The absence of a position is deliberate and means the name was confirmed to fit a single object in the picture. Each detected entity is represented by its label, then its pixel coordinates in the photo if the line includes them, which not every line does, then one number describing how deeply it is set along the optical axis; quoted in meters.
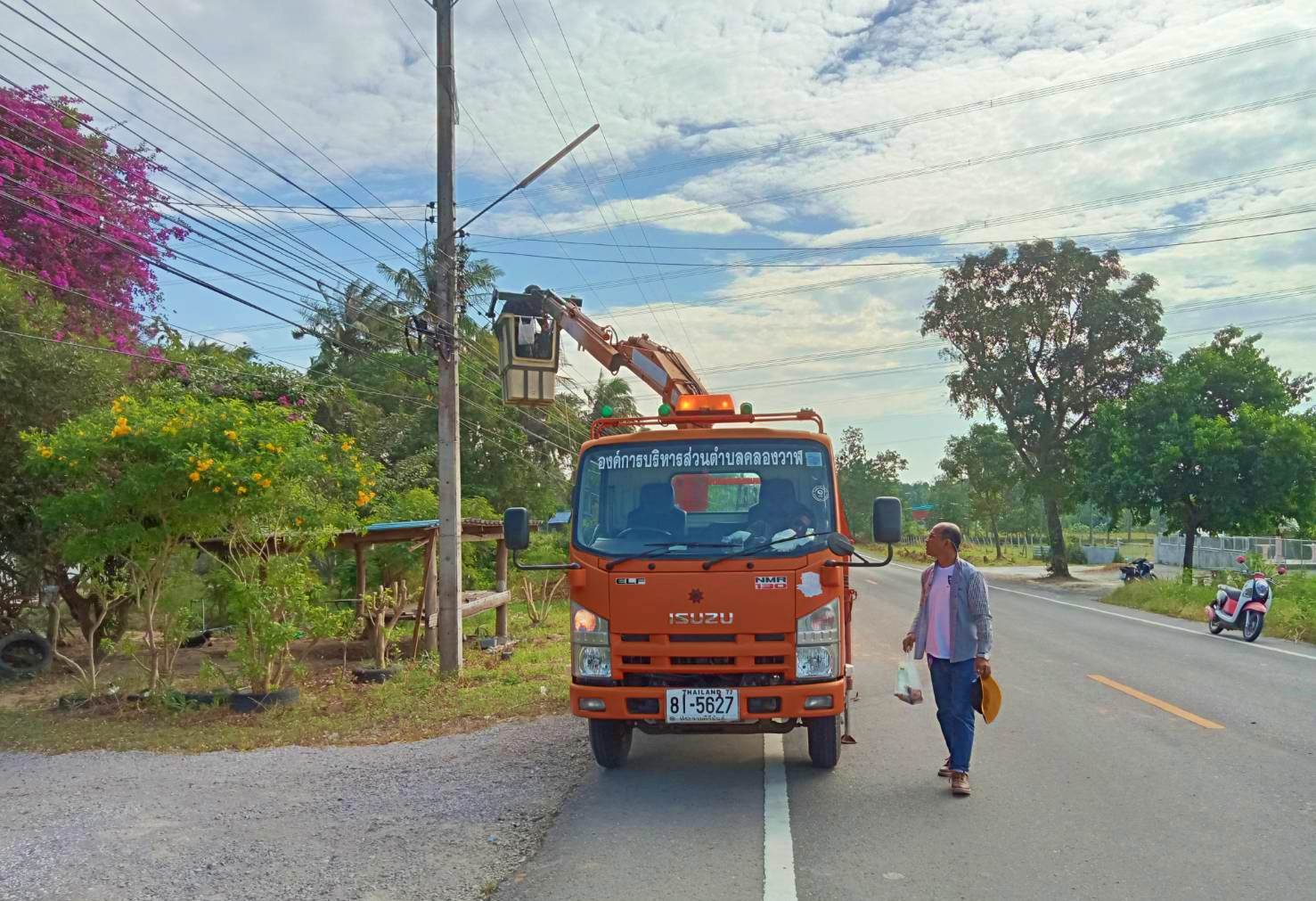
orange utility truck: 6.25
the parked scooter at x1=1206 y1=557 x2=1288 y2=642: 14.78
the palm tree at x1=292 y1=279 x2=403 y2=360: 32.41
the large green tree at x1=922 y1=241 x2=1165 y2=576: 35.41
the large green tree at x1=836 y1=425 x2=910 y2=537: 75.25
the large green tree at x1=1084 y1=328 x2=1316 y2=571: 23.92
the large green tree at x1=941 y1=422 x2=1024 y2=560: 38.12
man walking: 6.23
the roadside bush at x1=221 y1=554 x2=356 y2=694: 10.19
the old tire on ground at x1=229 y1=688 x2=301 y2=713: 10.12
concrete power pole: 12.30
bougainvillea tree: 15.09
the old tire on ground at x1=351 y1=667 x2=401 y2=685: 12.24
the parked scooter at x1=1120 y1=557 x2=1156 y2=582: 27.44
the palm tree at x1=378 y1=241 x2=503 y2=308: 28.92
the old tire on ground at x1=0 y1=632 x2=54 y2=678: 12.90
